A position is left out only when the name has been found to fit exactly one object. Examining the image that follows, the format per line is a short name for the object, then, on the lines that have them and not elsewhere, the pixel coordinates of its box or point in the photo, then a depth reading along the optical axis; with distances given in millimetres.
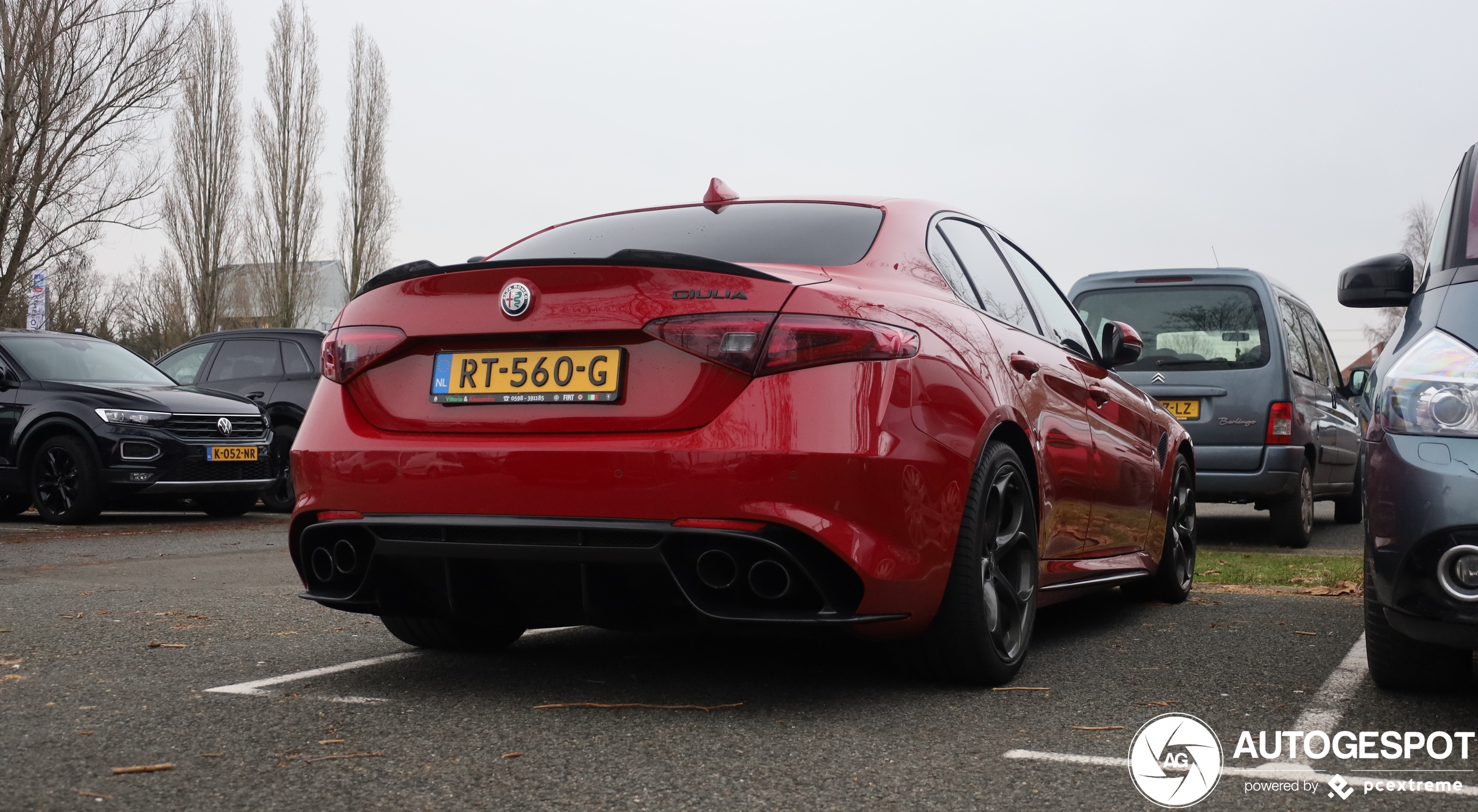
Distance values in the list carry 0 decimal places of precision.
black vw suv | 10688
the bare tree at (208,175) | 38594
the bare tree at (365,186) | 41625
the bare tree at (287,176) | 40188
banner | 17625
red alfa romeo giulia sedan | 3252
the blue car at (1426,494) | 3125
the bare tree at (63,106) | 20266
